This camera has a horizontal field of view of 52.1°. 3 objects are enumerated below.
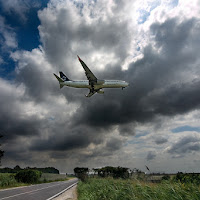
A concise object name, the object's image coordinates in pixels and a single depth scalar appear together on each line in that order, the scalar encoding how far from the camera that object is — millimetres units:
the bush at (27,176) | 38831
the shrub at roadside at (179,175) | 24484
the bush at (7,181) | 29853
